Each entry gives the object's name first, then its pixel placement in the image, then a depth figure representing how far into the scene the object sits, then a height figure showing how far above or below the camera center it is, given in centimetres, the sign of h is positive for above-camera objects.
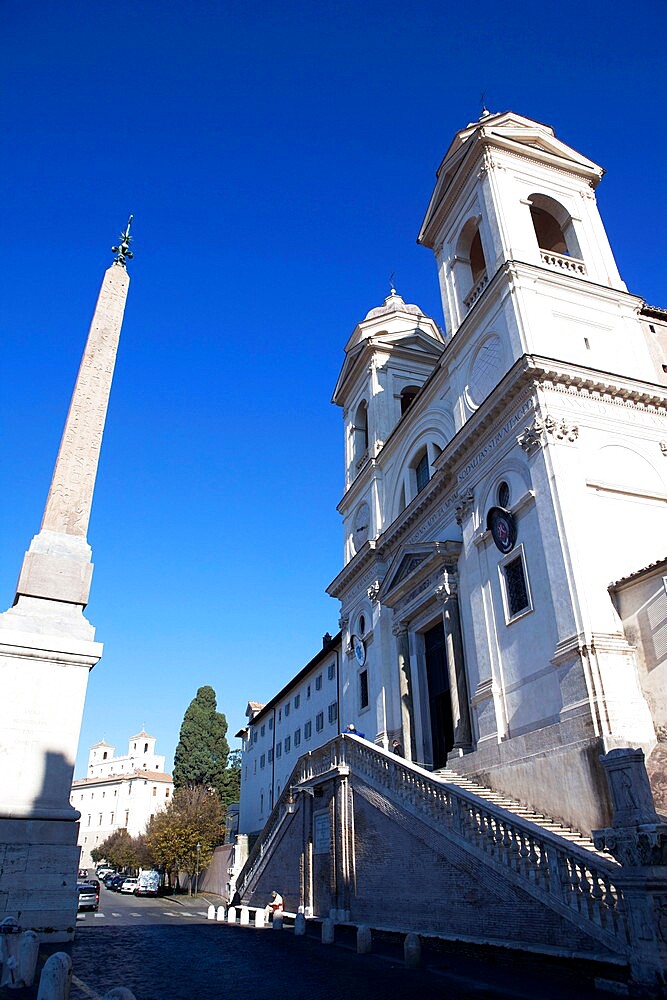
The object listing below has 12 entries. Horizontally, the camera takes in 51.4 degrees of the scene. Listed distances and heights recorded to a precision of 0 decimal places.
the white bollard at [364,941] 1172 -78
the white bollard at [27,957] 700 -53
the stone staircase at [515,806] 1256 +147
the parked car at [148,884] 4322 +54
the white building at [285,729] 3494 +836
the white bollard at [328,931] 1358 -73
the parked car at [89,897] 2805 -8
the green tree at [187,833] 4050 +312
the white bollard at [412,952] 974 -80
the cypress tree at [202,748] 5531 +1033
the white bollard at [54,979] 547 -58
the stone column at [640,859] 726 +21
